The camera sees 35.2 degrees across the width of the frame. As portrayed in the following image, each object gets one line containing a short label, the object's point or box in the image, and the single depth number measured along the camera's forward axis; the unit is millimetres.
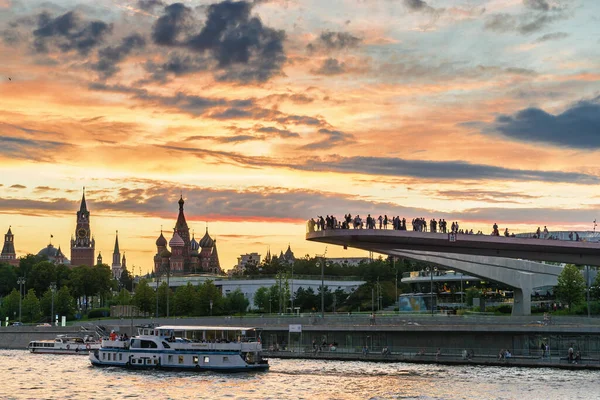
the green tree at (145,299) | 150625
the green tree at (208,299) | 145250
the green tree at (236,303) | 151875
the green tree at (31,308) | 160750
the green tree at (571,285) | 114375
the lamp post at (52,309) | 141400
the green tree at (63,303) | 159750
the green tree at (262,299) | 155250
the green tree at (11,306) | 168250
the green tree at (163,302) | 150875
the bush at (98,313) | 160125
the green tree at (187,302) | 145125
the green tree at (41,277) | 186375
